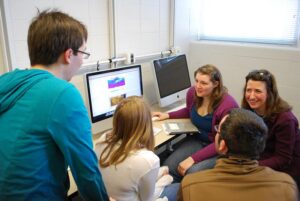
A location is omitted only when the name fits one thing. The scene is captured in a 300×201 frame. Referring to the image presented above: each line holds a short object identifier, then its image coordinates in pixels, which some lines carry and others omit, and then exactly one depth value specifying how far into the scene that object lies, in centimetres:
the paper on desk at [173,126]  221
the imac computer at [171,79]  247
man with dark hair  100
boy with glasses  87
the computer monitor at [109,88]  190
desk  200
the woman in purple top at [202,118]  203
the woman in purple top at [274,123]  169
